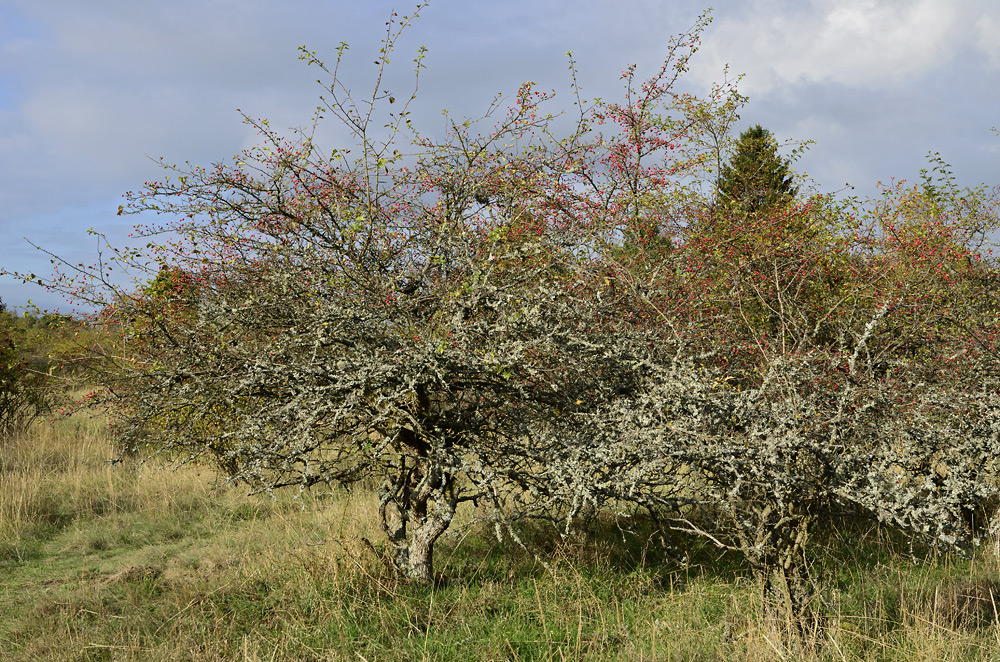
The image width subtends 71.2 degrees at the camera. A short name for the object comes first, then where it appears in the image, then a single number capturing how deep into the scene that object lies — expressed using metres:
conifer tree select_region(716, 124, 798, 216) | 12.02
